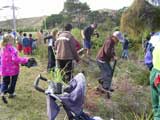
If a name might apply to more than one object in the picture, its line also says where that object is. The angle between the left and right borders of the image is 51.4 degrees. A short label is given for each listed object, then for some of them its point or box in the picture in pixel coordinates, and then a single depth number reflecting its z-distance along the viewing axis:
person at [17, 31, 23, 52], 8.25
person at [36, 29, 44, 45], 8.53
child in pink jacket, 3.28
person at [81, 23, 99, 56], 6.83
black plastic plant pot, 2.40
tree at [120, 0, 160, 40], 12.57
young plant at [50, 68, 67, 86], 2.78
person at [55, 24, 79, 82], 3.72
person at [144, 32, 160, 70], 2.74
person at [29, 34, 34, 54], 7.79
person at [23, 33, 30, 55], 7.76
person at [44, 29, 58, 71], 4.89
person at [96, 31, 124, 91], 3.67
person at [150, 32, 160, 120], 1.99
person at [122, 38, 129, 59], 7.89
